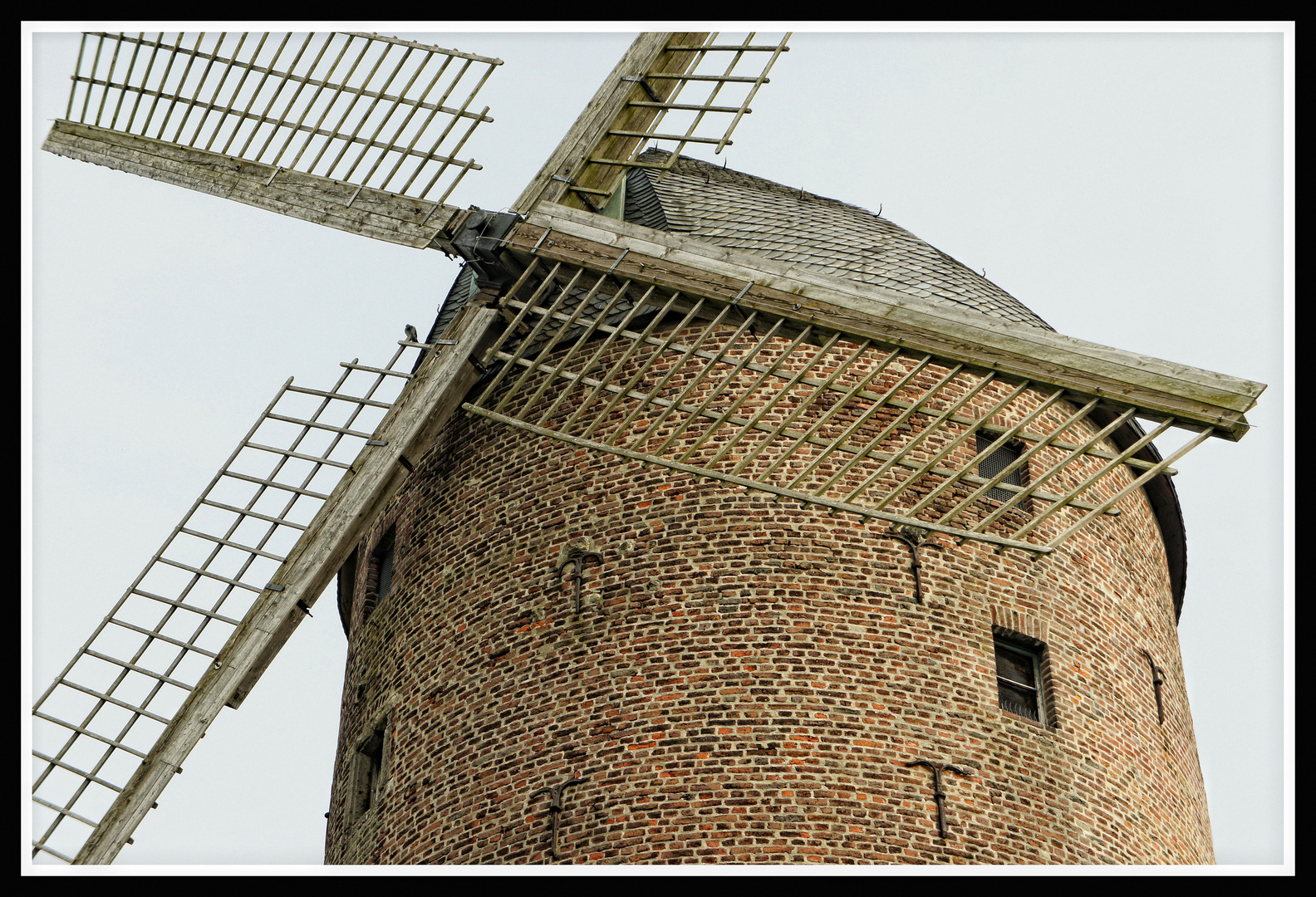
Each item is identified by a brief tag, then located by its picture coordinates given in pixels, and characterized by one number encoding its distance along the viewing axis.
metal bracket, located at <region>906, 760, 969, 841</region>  11.68
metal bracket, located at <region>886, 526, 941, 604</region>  12.78
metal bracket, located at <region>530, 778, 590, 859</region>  11.92
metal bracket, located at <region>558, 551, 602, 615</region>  12.80
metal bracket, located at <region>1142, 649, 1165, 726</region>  13.46
